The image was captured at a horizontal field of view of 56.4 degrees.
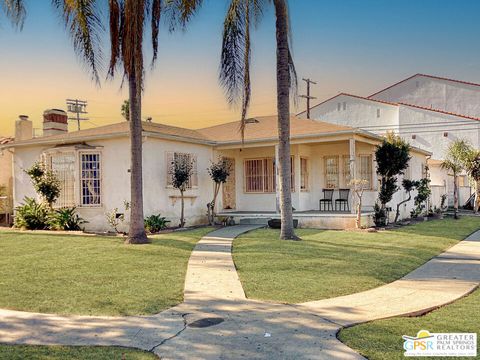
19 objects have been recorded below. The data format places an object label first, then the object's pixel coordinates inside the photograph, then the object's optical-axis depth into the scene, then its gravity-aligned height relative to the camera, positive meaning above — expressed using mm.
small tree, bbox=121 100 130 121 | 37641 +7087
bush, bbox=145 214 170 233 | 14642 -1101
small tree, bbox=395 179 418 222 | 18358 +29
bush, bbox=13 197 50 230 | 16031 -907
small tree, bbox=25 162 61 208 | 15516 +332
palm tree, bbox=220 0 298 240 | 11852 +3268
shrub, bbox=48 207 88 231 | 15406 -959
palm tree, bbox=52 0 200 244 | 11516 +4028
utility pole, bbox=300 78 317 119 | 34938 +7150
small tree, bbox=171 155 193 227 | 15586 +582
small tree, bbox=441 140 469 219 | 22391 +1561
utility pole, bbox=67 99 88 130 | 44688 +8449
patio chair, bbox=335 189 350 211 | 18752 -522
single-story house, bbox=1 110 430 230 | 15531 +912
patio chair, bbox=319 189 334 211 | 19156 -557
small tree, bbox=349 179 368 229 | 15056 -183
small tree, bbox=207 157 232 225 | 17109 +521
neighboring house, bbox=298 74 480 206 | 29312 +5374
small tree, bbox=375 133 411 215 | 16188 +887
